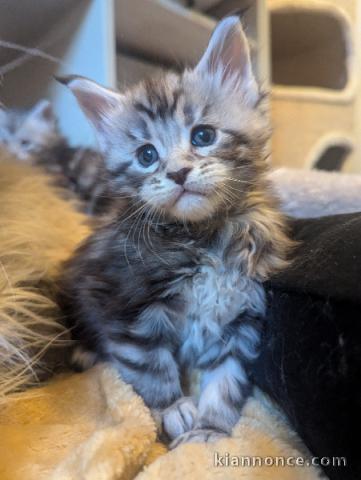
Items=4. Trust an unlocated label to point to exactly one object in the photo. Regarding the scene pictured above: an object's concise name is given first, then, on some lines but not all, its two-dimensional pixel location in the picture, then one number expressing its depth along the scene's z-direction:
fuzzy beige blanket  0.11
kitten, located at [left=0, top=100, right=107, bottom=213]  0.26
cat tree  0.37
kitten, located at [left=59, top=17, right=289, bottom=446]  0.14
